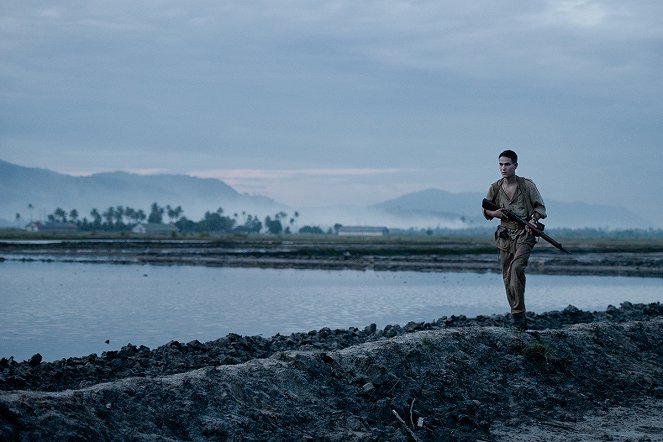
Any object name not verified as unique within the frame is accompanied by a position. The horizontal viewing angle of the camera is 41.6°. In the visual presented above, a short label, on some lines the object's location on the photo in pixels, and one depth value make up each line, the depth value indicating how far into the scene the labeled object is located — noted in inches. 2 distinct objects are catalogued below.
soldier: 414.0
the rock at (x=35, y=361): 338.7
